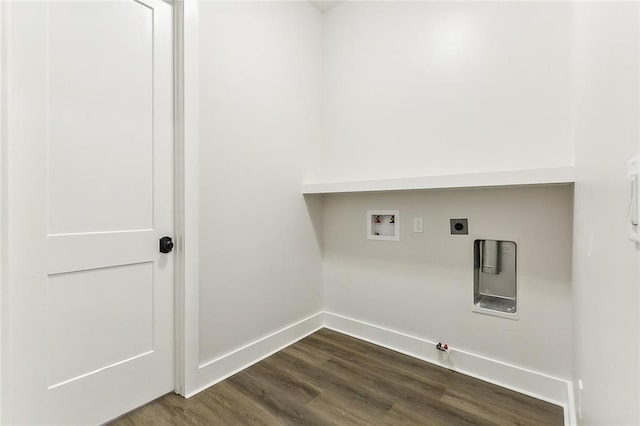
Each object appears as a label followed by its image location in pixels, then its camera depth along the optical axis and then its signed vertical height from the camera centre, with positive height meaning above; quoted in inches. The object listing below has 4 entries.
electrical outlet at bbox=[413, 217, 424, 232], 81.3 -3.5
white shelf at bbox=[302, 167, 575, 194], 55.8 +7.1
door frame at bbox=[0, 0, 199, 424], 63.9 +3.6
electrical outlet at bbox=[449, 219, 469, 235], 74.2 -3.7
